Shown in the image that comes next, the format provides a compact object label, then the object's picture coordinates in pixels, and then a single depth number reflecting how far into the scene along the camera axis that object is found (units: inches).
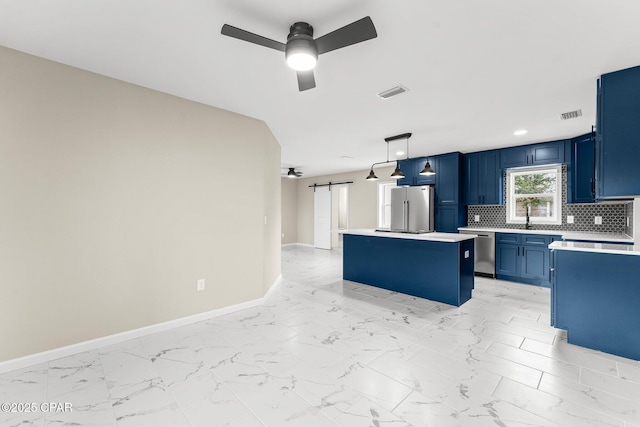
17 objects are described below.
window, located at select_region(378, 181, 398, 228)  303.4
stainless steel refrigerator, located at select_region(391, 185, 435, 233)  208.5
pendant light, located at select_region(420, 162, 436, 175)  176.9
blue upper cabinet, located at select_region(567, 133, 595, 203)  163.6
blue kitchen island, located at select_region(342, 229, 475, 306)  143.4
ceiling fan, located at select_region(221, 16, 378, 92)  62.3
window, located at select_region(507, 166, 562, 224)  194.2
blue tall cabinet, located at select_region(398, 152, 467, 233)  219.5
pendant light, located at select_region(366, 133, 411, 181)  174.9
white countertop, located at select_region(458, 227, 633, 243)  136.9
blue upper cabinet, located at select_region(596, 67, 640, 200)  95.6
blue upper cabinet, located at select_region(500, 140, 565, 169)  184.9
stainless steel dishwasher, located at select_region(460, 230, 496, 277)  199.3
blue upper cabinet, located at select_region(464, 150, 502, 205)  207.8
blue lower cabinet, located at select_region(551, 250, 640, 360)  92.4
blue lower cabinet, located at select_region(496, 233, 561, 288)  180.5
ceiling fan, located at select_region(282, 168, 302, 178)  267.4
